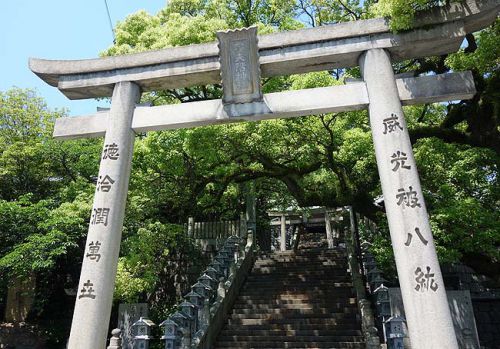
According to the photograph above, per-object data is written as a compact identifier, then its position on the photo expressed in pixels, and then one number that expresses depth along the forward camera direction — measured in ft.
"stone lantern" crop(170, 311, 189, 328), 30.01
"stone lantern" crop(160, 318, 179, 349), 28.09
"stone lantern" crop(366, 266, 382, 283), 34.09
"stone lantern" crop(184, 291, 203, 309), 33.24
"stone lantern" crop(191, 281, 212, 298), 34.41
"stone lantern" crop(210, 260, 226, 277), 40.04
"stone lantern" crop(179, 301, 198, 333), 31.32
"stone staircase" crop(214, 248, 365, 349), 32.48
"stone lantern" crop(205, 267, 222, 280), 38.41
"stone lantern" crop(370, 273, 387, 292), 32.51
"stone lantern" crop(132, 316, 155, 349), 27.53
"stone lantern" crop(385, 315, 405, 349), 25.30
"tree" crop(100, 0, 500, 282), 29.96
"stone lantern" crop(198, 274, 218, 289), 36.29
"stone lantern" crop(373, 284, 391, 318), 28.48
